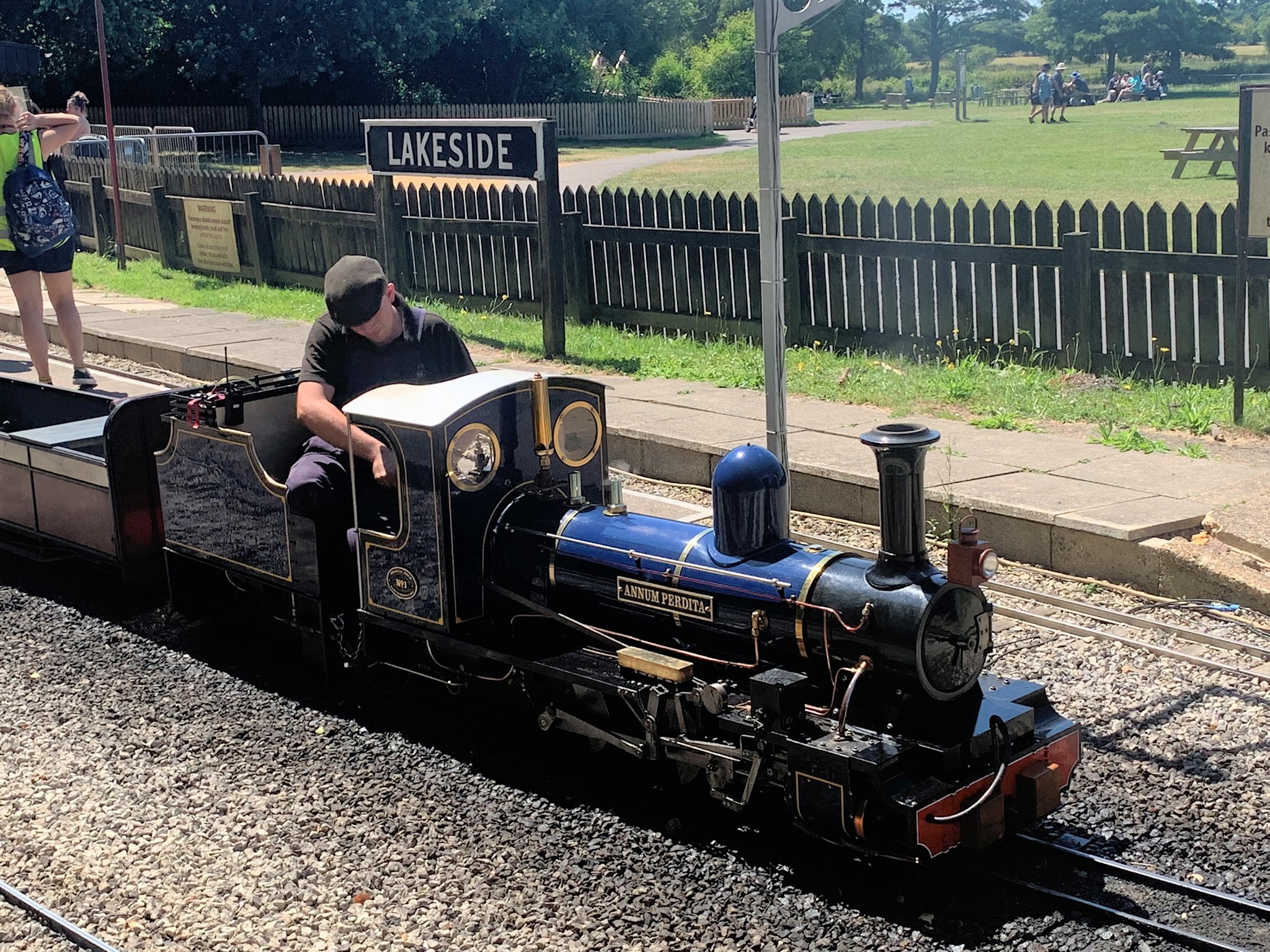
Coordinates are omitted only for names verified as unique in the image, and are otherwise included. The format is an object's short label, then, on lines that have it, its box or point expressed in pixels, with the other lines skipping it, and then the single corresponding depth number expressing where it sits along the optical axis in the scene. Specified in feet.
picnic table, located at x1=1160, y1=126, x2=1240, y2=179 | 71.20
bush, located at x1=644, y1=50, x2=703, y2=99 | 181.68
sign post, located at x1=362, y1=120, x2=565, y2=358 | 36.06
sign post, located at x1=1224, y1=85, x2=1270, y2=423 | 26.89
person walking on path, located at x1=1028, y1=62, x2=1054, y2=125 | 128.98
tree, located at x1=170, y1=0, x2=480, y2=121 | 129.49
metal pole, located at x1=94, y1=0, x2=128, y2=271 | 59.47
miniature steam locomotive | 13.12
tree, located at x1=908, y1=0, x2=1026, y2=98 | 209.77
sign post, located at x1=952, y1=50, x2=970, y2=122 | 152.35
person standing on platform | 34.42
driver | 17.66
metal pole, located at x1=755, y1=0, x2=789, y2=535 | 19.08
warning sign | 56.34
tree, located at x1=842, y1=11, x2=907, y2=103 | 170.40
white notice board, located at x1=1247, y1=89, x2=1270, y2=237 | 26.89
